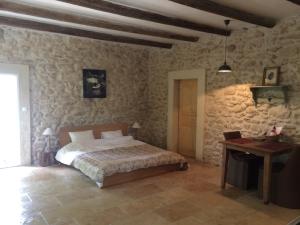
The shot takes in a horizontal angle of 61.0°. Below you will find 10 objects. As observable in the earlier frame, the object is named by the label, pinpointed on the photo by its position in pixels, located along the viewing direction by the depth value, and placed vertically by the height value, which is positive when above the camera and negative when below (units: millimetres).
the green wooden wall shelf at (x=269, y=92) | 4145 +59
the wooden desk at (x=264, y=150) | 3514 -788
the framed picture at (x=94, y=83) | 5855 +226
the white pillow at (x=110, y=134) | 5918 -962
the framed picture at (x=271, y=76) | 4234 +328
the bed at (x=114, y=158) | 4188 -1167
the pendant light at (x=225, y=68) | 4379 +452
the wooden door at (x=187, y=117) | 6031 -560
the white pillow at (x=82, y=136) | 5493 -941
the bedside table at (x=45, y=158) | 5230 -1367
